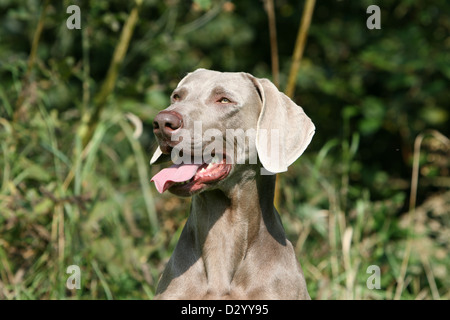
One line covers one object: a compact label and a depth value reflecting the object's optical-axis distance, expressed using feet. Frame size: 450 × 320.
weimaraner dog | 8.38
